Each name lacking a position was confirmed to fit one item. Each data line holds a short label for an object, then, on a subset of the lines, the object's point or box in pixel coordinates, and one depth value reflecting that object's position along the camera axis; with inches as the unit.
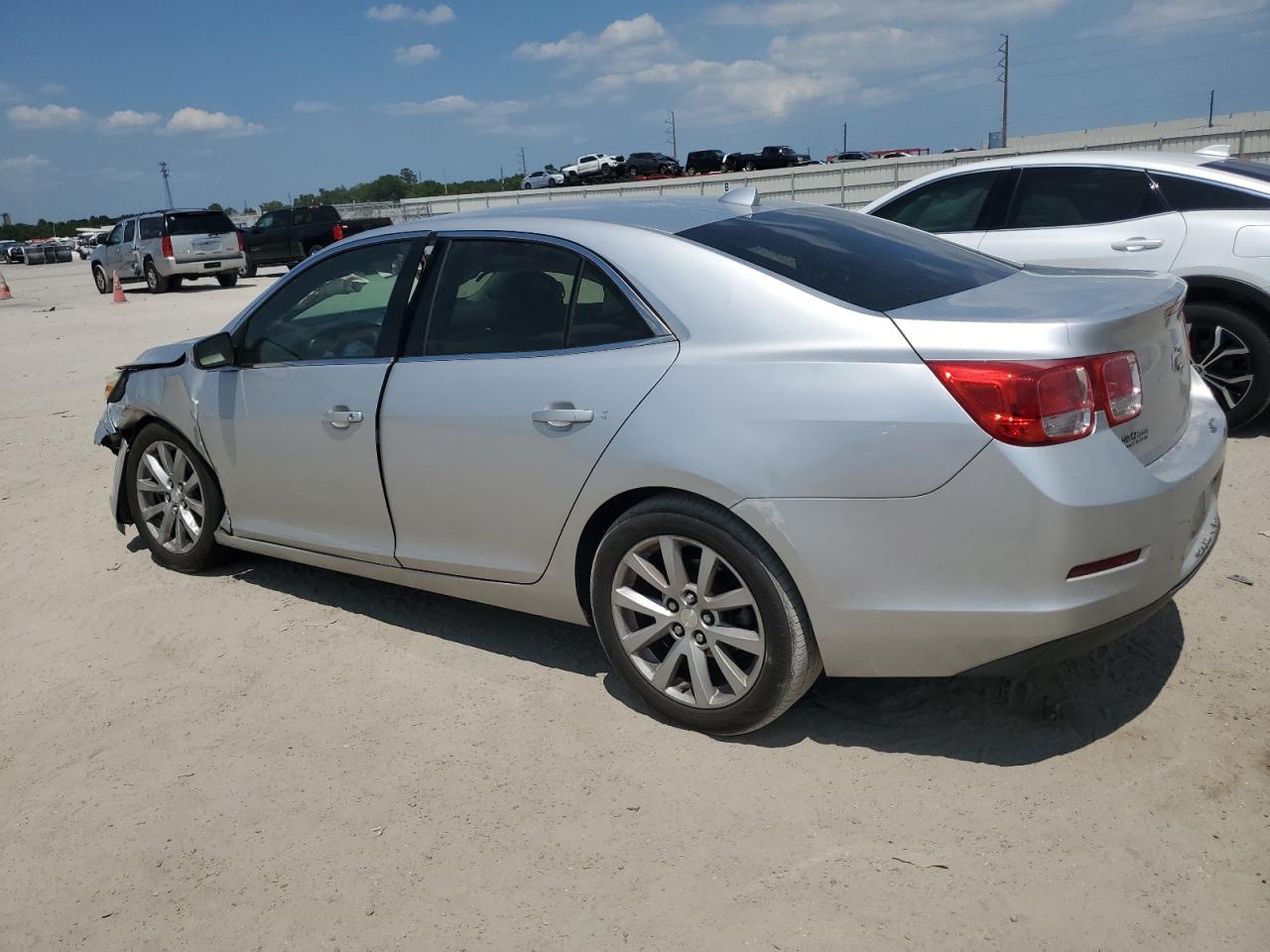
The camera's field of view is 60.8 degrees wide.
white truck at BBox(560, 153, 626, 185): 2095.2
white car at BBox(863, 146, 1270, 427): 241.1
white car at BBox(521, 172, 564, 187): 2140.1
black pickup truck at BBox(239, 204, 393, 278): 1100.5
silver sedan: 110.7
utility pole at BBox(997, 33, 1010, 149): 2878.9
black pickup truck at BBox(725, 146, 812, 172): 1987.0
